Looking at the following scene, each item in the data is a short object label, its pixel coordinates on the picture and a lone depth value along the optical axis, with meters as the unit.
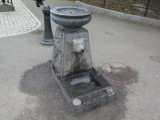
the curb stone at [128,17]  6.22
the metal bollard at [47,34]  4.51
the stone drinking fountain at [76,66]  2.45
